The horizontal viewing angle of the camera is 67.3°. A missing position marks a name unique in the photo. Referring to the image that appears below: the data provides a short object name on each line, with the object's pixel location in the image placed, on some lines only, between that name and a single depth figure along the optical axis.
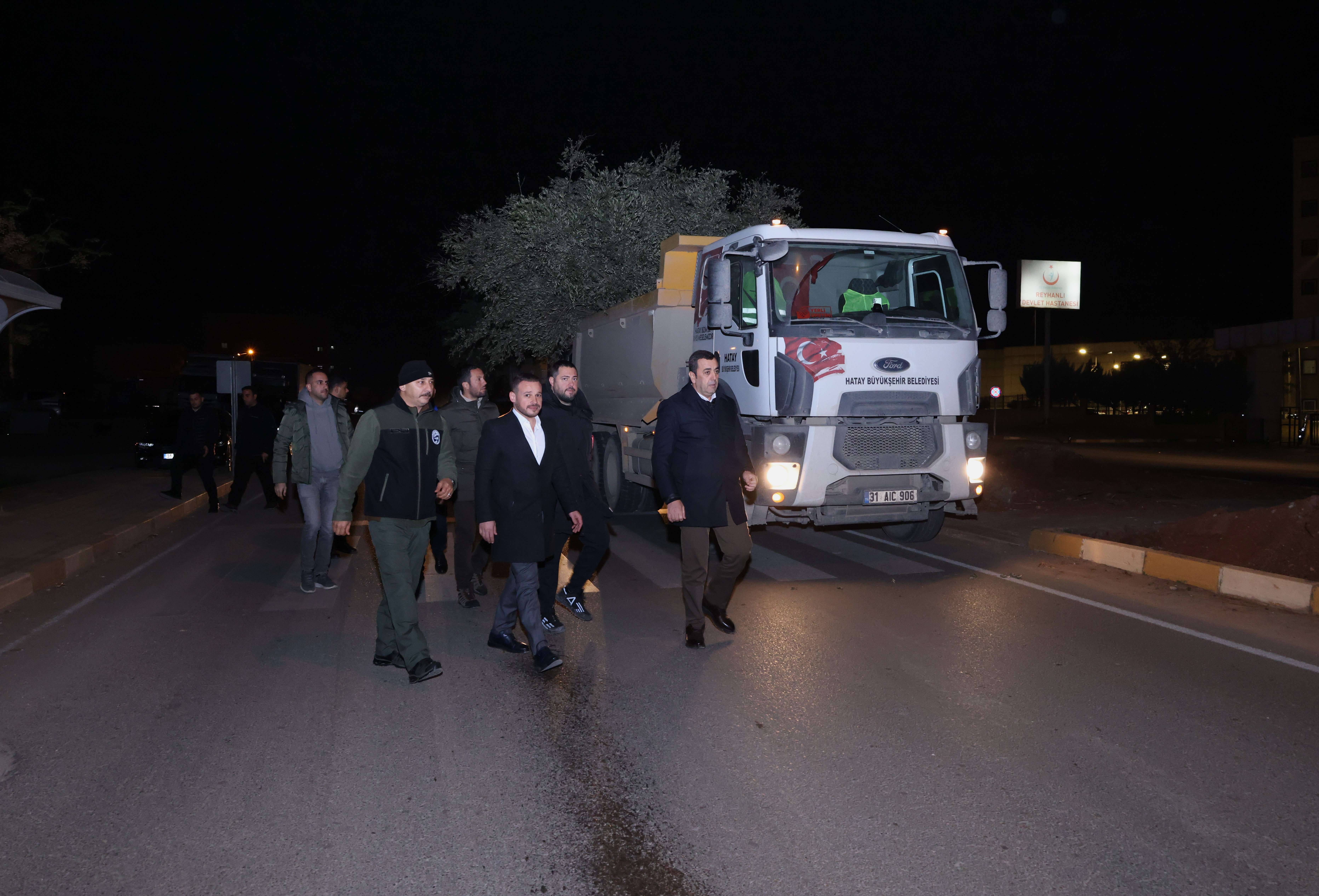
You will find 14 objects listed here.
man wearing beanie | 5.81
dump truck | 9.09
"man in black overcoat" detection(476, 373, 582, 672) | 6.05
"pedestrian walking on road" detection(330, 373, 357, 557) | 9.45
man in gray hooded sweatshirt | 8.70
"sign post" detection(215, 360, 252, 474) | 20.33
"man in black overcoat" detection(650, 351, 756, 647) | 6.53
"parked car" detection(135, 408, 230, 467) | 20.81
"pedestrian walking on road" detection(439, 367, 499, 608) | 8.06
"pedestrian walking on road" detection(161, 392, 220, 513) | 14.14
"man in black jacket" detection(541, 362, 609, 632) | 6.95
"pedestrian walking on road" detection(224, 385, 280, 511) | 13.38
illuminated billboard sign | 45.94
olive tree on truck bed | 20.09
